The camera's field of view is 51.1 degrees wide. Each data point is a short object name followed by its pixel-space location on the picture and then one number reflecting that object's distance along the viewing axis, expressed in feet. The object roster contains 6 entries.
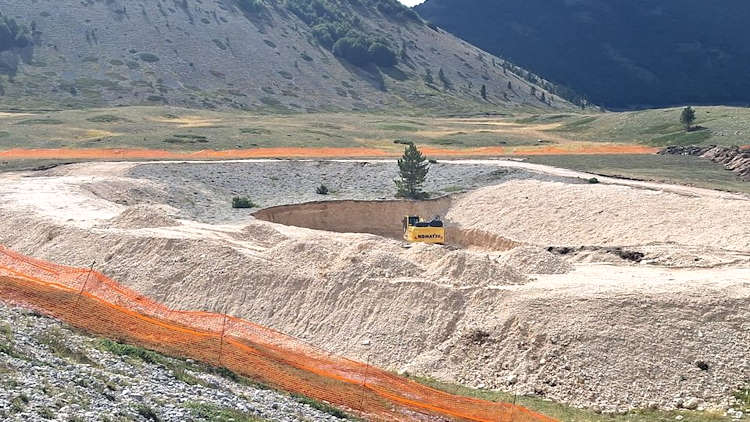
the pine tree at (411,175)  177.99
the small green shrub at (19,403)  48.49
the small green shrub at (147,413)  52.70
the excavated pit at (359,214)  173.58
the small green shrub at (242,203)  170.09
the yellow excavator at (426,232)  139.23
